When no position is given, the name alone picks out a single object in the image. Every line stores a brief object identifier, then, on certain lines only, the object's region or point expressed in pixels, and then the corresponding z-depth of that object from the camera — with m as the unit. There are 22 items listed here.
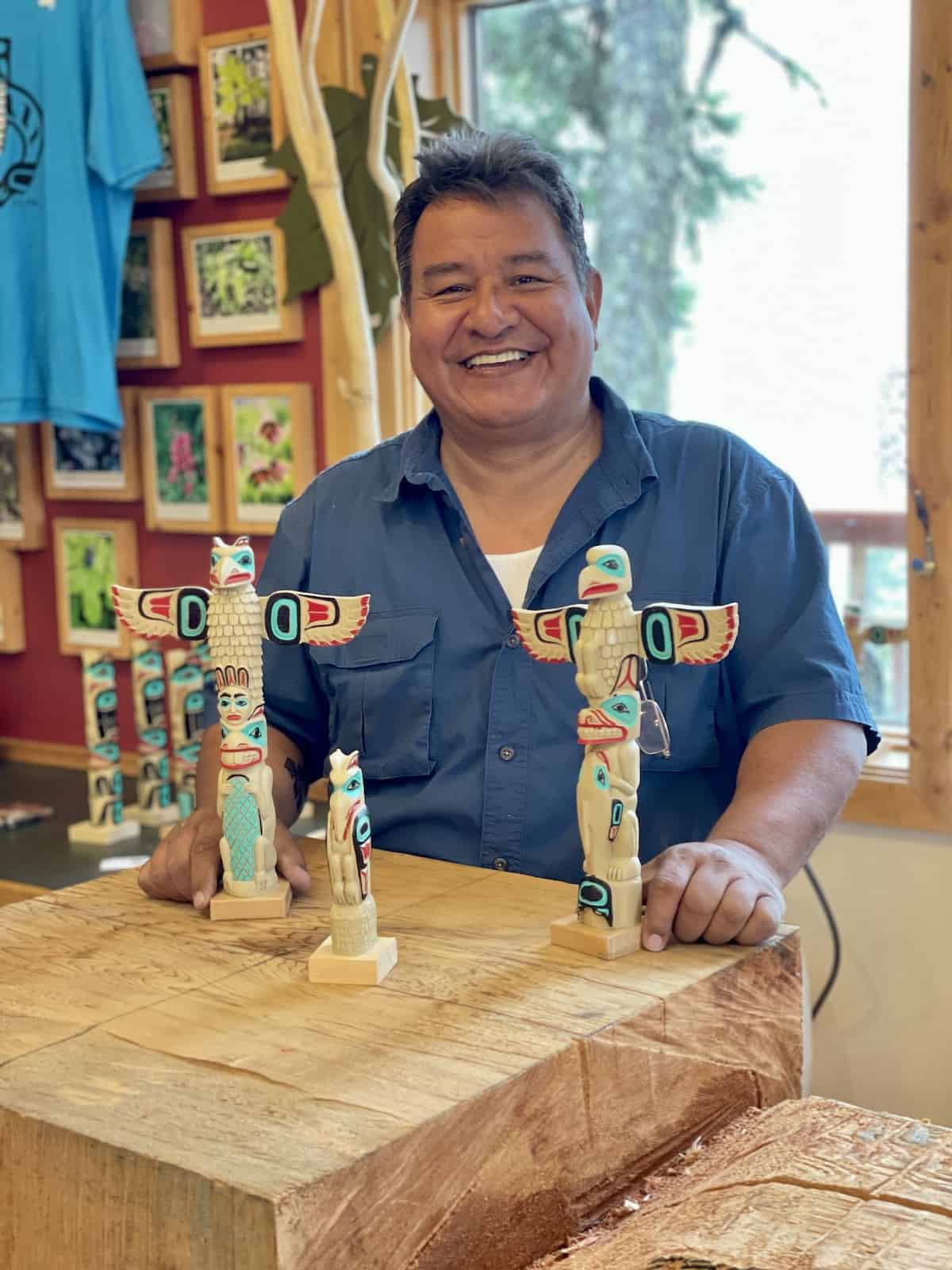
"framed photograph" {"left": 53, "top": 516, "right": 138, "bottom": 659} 3.18
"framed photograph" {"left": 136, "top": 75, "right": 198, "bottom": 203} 2.88
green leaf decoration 2.63
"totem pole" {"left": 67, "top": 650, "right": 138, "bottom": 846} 2.72
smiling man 1.57
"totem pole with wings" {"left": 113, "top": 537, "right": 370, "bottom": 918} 1.32
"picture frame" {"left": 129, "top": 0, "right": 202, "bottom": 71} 2.84
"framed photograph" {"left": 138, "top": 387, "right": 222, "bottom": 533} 2.99
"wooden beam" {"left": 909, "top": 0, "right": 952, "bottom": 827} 2.16
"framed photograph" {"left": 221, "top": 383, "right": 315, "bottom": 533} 2.87
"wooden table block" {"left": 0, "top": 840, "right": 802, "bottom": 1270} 0.85
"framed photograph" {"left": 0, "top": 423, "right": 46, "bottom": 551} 3.26
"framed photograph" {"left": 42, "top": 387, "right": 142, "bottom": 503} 3.12
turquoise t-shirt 2.78
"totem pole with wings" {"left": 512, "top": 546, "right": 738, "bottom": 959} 1.19
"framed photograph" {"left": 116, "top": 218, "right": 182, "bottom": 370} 2.98
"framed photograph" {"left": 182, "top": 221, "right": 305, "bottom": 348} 2.84
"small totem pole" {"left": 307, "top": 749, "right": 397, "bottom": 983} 1.13
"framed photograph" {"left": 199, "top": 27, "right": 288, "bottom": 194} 2.77
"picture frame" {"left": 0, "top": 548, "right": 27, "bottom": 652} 3.36
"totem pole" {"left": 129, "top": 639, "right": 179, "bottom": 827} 2.77
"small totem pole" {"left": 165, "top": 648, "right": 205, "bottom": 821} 2.81
